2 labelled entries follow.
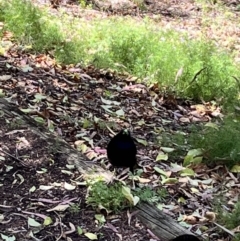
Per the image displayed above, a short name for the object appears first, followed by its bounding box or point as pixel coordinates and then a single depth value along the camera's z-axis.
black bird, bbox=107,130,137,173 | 2.82
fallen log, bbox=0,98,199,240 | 2.56
